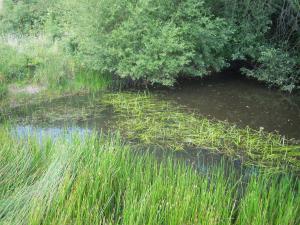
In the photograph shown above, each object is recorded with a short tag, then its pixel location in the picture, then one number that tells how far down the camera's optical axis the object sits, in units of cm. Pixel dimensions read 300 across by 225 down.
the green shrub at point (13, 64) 859
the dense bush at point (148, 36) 842
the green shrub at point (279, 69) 903
